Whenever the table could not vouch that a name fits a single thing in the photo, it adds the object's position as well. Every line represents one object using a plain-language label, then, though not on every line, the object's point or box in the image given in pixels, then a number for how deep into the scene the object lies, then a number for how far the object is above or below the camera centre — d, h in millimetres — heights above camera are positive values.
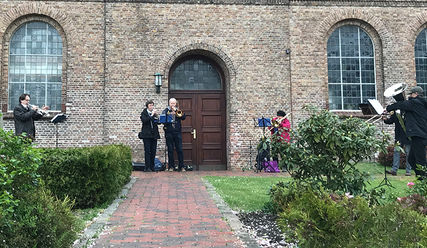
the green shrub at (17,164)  2970 -226
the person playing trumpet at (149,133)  11539 +88
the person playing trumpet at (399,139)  9391 -193
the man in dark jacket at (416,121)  7820 +267
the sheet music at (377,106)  8344 +632
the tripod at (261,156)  12117 -698
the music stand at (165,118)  11617 +553
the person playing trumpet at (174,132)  11791 +116
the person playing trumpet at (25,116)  9148 +515
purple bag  12266 -1067
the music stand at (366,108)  12812 +884
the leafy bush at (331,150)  4852 -207
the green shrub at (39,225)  2822 -723
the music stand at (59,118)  11906 +600
